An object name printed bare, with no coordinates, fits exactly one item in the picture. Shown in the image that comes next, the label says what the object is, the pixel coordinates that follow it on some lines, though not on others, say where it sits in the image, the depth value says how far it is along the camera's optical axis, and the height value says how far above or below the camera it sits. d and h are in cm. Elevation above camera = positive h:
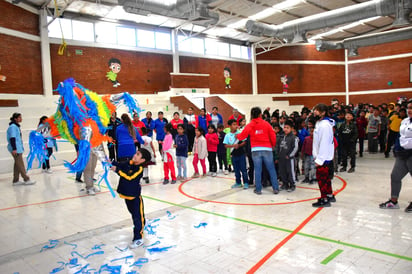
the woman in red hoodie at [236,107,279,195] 570 -42
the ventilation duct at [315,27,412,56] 1711 +431
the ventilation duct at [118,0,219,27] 1023 +389
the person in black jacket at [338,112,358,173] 758 -56
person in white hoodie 476 -52
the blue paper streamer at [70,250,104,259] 355 -148
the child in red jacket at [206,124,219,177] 772 -56
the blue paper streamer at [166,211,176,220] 476 -145
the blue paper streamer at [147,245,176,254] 361 -147
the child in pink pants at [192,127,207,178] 750 -63
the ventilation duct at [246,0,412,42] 1134 +406
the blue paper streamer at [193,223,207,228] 434 -145
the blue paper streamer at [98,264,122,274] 313 -147
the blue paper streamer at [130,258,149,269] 328 -148
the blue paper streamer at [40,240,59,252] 387 -148
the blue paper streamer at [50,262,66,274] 322 -149
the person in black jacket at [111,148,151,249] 378 -75
